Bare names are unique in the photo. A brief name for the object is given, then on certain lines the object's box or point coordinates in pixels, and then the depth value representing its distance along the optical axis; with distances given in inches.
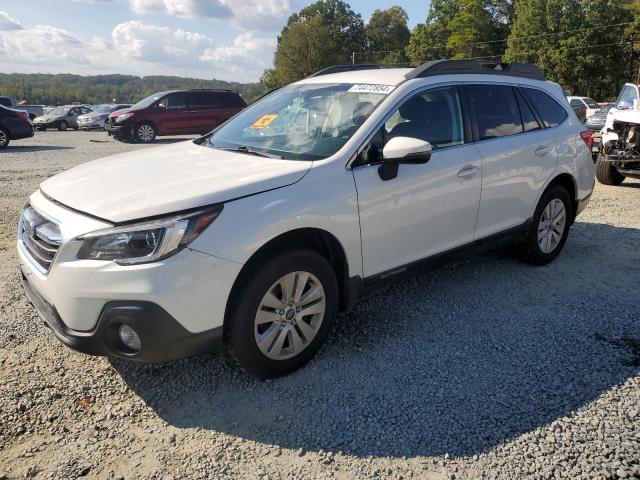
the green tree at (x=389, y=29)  3644.2
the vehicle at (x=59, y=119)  1114.0
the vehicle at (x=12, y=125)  604.7
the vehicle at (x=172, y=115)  705.6
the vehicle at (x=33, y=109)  1103.6
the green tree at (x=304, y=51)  2955.2
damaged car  337.7
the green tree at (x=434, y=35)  2578.7
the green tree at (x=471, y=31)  2356.1
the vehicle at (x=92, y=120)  1085.8
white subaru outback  101.3
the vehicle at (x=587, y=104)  856.1
